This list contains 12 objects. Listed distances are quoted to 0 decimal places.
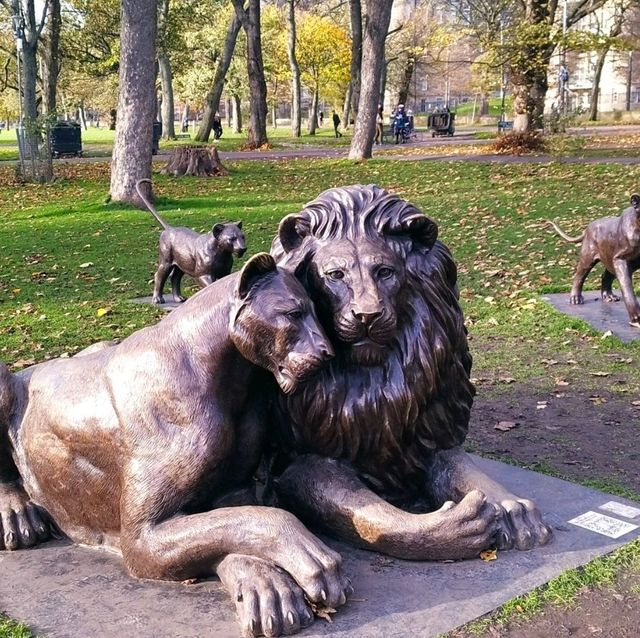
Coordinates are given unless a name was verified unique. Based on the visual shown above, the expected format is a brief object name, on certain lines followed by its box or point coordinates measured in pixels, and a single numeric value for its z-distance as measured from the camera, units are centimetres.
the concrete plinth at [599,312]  880
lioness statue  300
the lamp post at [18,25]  2367
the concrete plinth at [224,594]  300
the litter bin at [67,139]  3484
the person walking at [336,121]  4975
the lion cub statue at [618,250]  890
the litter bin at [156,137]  3656
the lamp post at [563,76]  2628
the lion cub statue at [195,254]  936
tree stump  2458
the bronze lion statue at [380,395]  331
